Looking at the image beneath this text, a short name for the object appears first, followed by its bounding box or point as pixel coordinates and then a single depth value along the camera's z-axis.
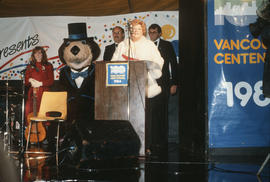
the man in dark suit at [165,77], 5.79
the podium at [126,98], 3.85
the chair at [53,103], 5.28
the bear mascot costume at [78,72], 6.18
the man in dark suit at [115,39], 6.16
